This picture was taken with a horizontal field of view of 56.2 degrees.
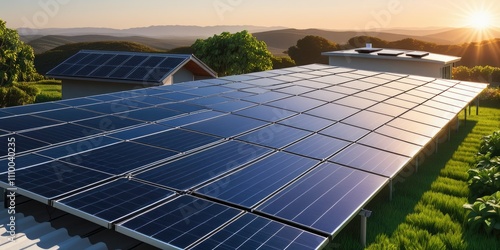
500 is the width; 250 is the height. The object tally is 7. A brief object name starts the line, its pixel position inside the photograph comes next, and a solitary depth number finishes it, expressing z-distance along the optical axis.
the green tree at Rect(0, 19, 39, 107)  43.69
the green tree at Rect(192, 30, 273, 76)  59.49
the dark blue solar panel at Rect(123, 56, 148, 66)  38.62
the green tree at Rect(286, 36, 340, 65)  96.81
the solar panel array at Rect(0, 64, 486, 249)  8.62
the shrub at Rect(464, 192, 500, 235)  12.70
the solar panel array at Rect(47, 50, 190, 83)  35.81
